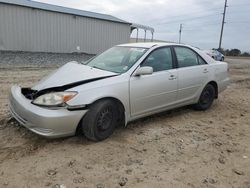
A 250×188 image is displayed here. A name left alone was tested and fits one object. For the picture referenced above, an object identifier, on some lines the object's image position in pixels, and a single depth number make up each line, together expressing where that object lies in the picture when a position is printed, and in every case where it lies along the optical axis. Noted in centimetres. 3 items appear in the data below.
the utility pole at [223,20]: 3125
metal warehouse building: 1387
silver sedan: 256
